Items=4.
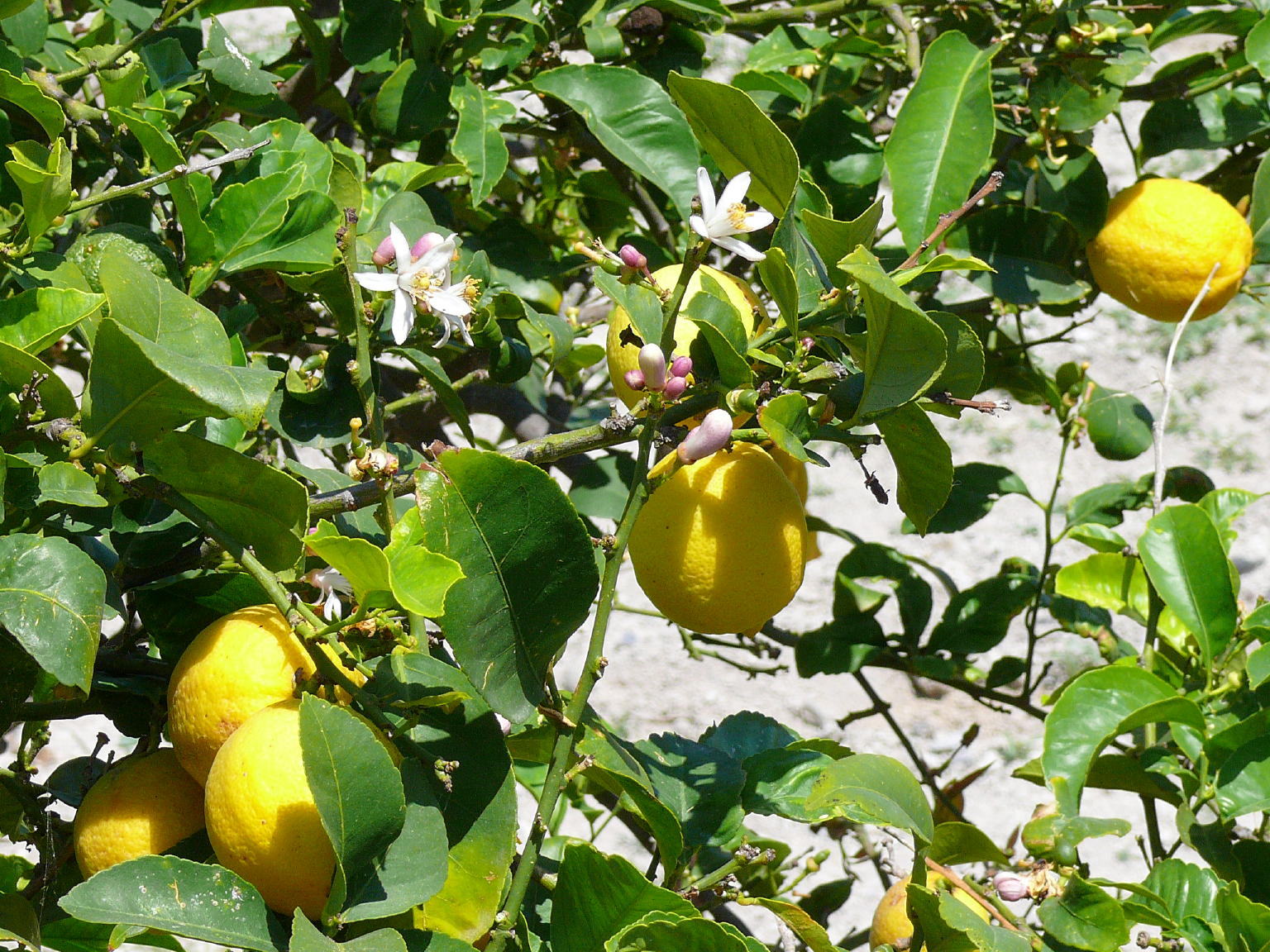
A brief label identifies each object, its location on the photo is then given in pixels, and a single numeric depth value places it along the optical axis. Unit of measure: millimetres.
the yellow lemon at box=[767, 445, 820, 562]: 1533
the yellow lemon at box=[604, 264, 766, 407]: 1474
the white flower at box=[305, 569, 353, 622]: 1426
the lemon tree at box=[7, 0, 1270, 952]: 1380
